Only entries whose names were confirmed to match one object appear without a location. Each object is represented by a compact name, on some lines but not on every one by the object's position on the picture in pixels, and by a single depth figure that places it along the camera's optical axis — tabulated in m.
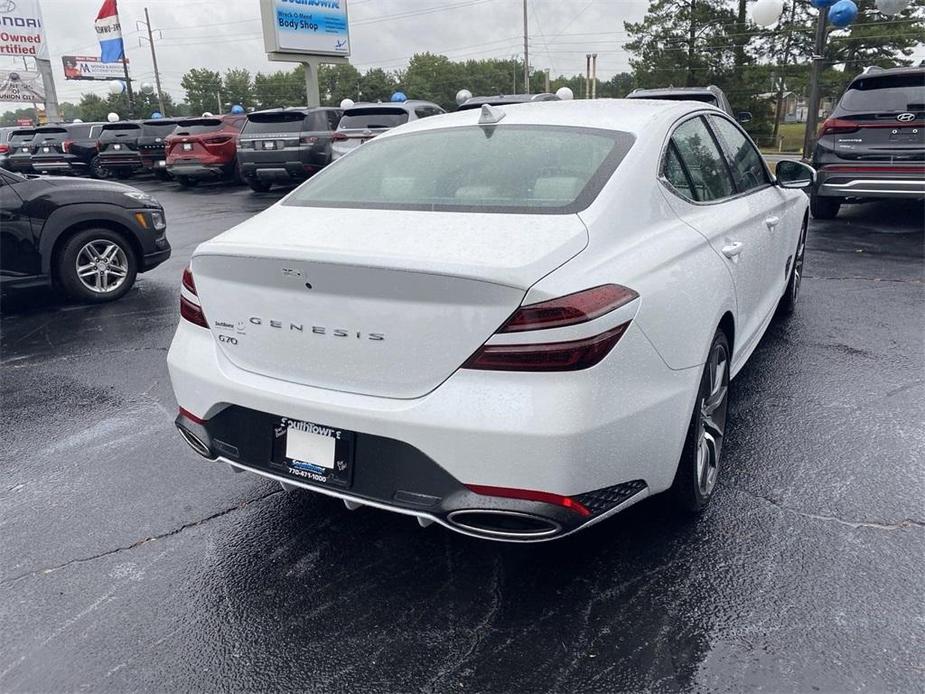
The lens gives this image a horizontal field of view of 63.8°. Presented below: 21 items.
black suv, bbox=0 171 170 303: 6.34
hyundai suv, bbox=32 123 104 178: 20.80
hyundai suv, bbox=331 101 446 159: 14.70
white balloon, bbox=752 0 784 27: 16.52
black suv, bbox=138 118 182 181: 20.36
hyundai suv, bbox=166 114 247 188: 17.48
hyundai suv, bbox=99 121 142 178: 20.77
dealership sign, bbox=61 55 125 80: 70.33
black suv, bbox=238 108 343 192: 15.16
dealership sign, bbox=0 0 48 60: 37.12
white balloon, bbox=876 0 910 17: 14.32
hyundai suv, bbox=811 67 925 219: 8.28
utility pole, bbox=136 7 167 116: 65.38
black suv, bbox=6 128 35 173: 20.44
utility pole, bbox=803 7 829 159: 14.19
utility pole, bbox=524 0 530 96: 48.98
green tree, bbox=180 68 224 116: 104.56
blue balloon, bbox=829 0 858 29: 14.05
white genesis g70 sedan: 2.12
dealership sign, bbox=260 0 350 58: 26.34
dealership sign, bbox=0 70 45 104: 43.25
